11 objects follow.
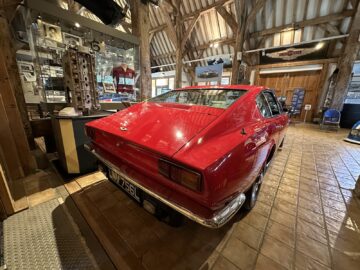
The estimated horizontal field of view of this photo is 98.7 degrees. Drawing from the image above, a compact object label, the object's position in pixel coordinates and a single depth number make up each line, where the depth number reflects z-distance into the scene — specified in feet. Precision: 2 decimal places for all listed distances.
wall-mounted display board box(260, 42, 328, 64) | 24.66
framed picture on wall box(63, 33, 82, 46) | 10.22
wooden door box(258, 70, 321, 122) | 26.73
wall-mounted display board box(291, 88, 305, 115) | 27.82
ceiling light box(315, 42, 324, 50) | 24.17
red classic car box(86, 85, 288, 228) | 2.90
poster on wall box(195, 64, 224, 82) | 26.30
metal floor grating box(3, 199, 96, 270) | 3.61
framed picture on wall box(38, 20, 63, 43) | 9.22
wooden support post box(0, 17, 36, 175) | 6.18
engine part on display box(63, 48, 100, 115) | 6.95
